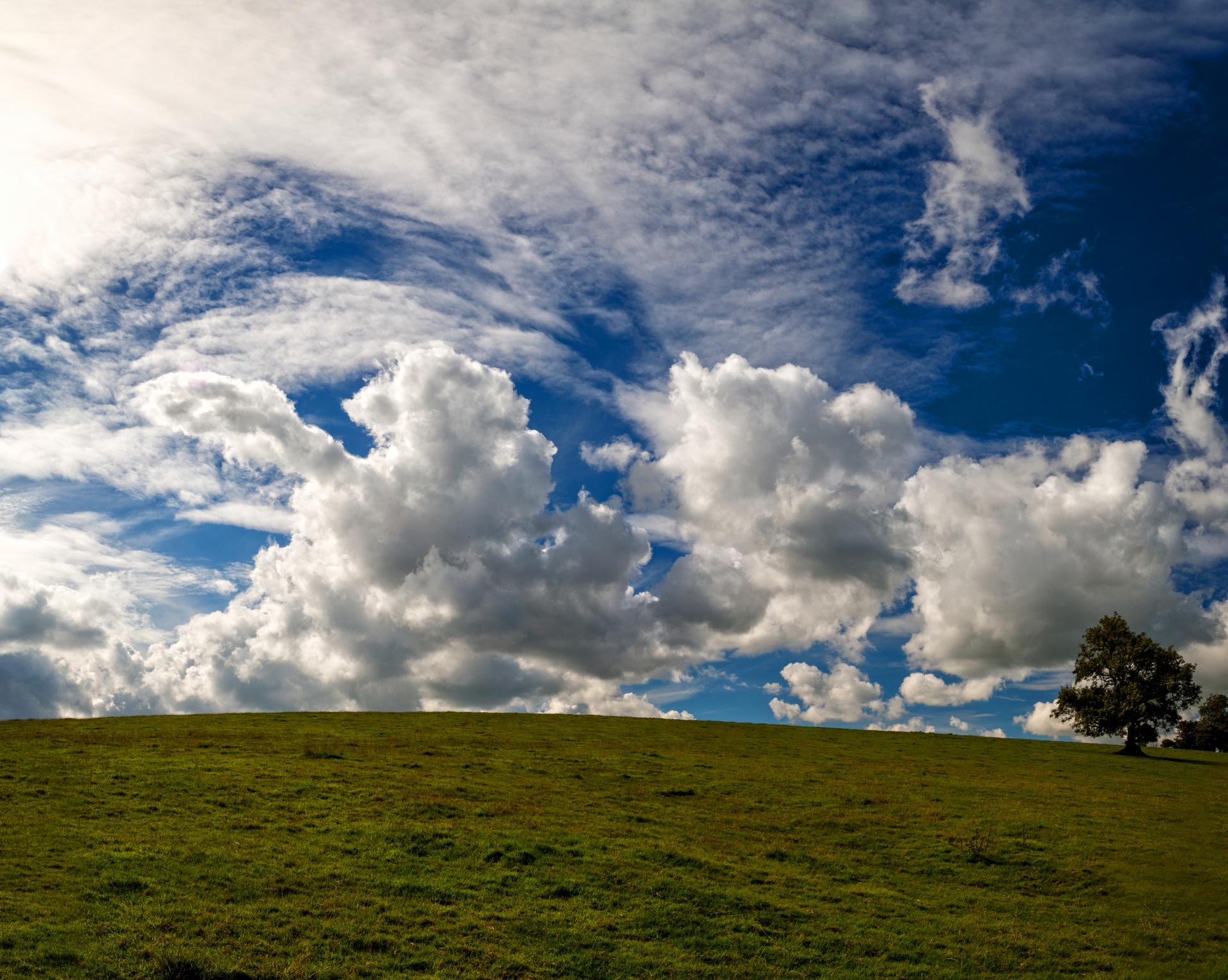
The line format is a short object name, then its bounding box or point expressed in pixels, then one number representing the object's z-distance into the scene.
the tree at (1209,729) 106.19
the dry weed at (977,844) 33.53
